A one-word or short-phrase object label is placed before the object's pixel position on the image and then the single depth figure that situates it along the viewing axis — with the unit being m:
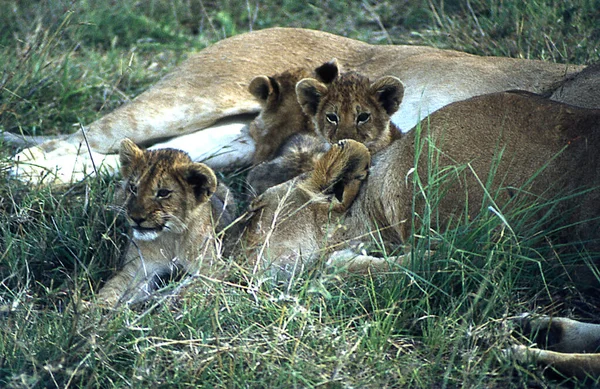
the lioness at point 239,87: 10.33
